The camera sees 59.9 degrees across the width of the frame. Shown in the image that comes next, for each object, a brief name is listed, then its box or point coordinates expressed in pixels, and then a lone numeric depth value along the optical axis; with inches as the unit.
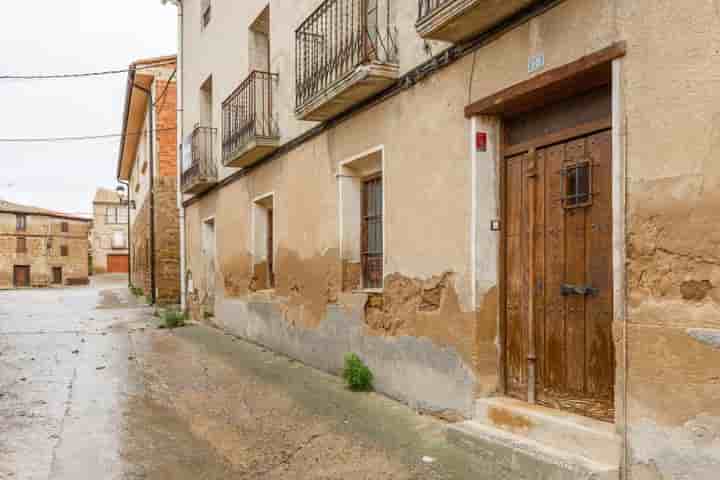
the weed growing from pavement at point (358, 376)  233.1
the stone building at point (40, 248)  1635.1
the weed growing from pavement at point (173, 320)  503.8
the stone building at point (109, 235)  2207.2
